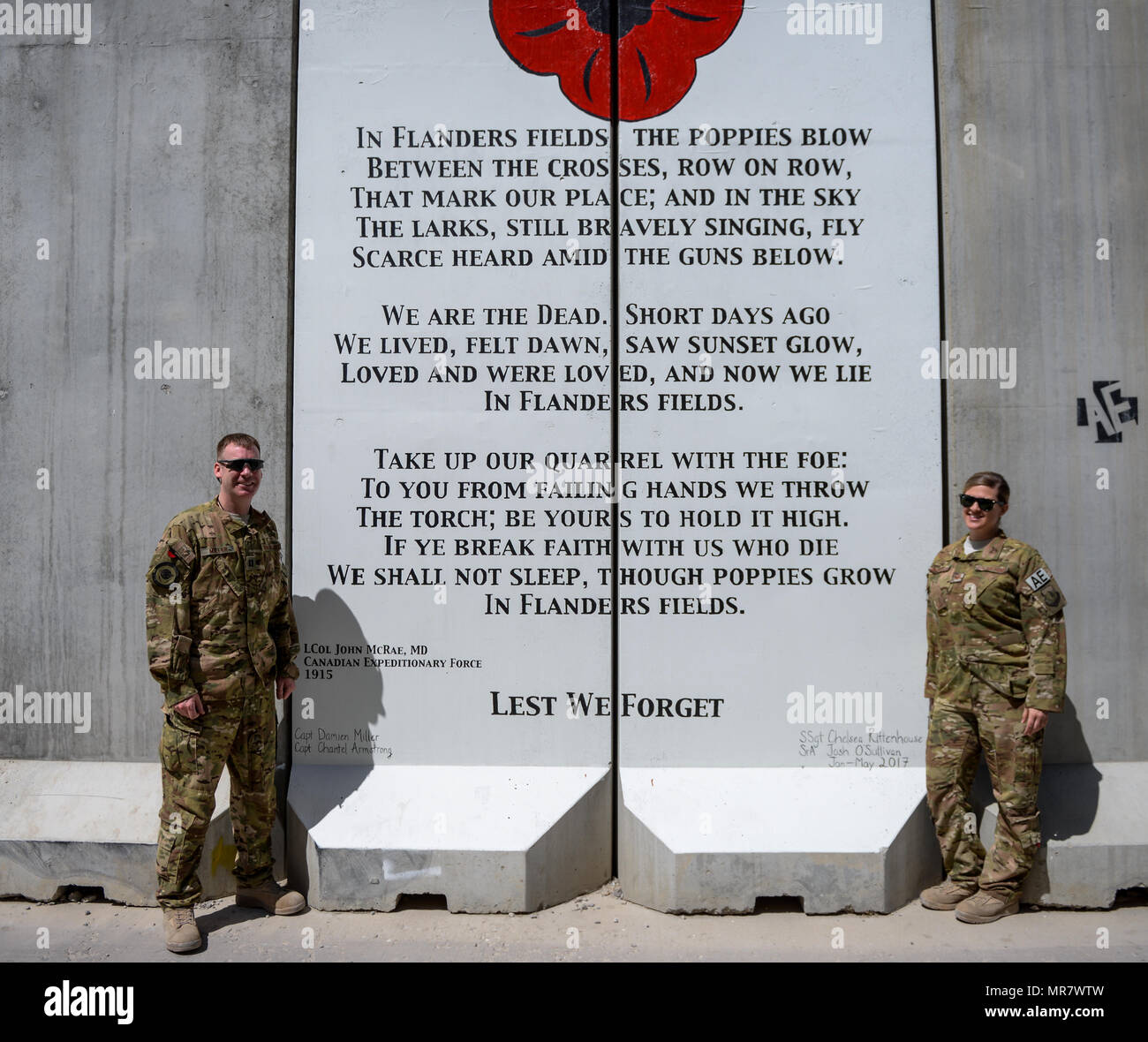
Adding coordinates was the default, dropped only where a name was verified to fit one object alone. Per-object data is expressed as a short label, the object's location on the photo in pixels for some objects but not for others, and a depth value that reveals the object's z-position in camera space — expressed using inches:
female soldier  150.6
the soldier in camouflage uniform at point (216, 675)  149.1
